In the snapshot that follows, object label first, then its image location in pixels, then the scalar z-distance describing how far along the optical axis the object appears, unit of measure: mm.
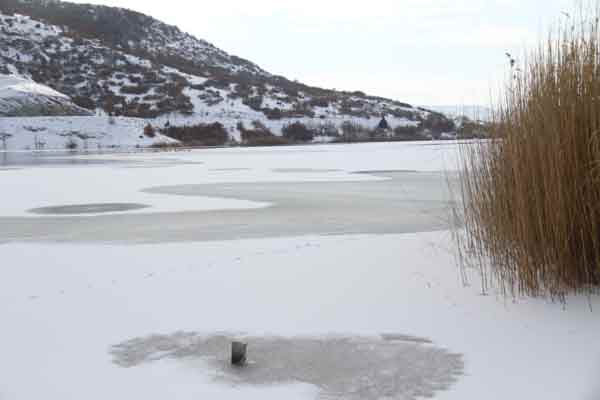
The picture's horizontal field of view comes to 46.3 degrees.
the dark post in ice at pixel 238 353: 2781
